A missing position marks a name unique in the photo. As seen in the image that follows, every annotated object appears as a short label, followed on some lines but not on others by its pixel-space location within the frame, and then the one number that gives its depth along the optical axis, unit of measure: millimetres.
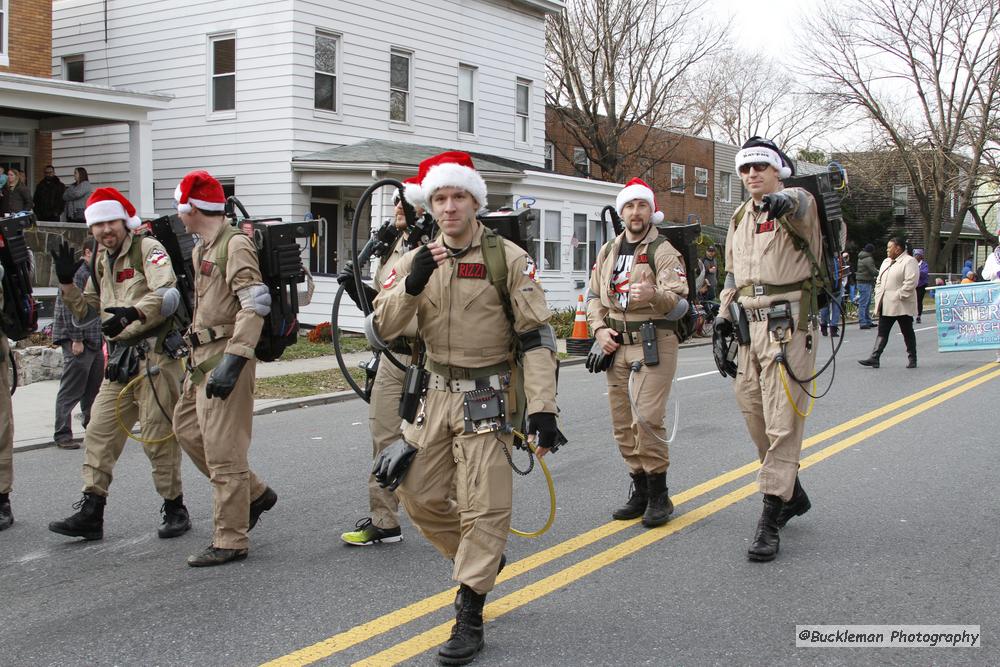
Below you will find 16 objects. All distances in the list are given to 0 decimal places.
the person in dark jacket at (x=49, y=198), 19047
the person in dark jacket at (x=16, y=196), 17125
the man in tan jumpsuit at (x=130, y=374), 5703
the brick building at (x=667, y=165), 33281
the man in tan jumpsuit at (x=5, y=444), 6078
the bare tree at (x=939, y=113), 38094
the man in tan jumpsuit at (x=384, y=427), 5484
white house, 19844
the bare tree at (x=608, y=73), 31234
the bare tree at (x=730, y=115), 38250
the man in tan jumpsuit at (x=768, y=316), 5250
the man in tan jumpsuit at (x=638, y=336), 5805
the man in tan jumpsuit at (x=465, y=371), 3945
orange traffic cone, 17156
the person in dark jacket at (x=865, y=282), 23781
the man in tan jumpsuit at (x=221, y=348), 5184
